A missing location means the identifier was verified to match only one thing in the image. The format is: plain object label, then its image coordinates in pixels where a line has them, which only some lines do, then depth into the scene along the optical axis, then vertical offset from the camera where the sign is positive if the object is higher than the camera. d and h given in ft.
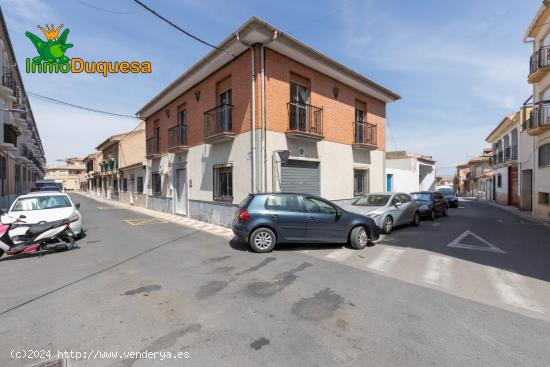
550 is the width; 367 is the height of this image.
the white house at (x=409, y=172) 66.90 +2.66
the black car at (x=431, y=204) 41.45 -3.72
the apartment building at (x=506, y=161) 65.82 +5.38
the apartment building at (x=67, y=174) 225.15 +8.83
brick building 29.63 +7.81
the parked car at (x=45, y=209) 24.58 -2.42
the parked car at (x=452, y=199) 66.39 -4.55
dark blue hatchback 21.50 -3.38
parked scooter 19.70 -4.03
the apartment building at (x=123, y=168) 67.15 +4.73
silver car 28.99 -3.16
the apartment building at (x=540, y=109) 41.16 +11.75
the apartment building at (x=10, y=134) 43.80 +10.06
